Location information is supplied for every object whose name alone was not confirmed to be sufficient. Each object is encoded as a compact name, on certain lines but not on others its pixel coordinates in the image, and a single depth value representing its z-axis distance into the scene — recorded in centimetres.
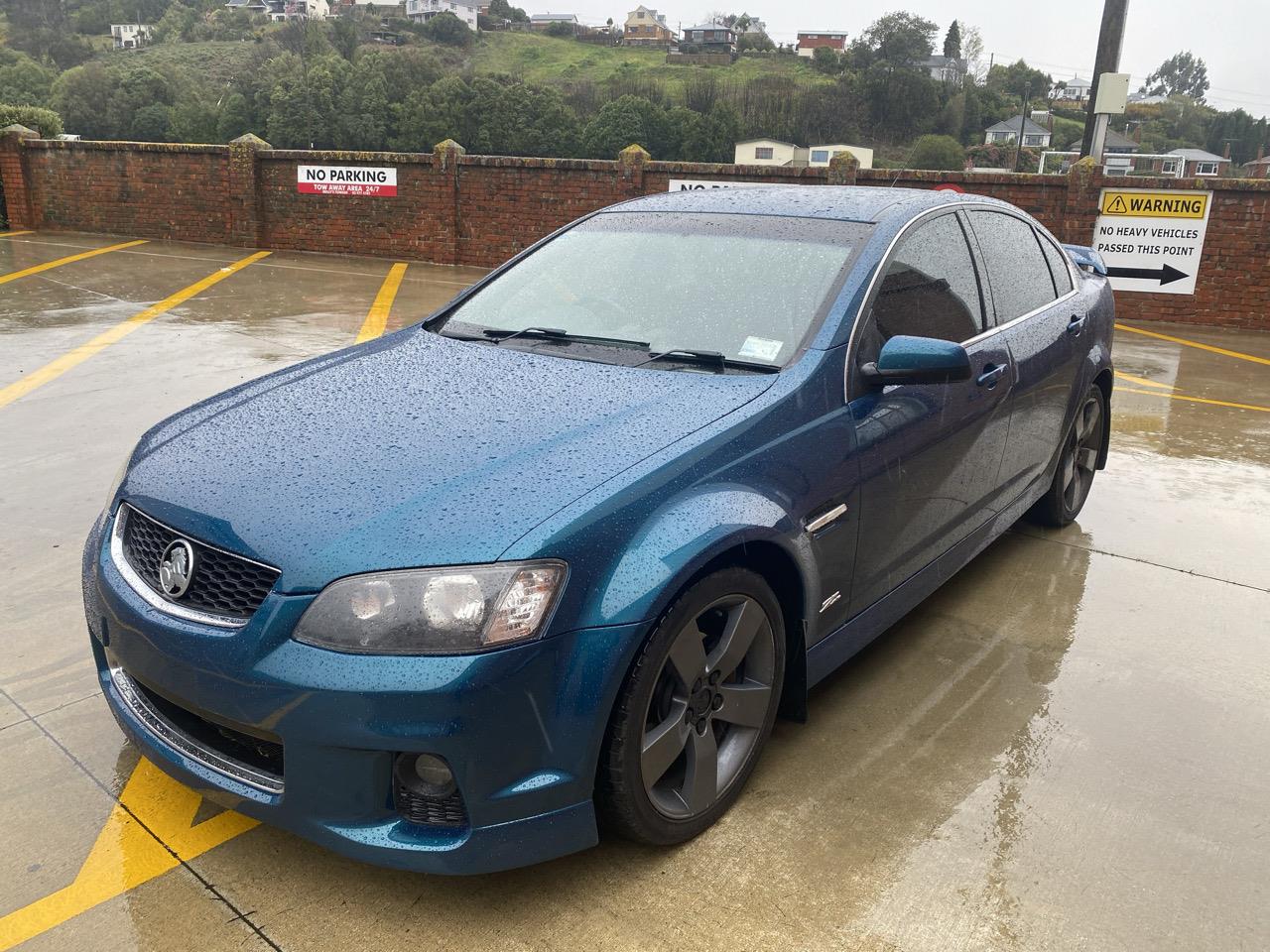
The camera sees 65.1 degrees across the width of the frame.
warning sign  1224
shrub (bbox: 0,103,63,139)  1967
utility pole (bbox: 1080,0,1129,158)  1313
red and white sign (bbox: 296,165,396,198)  1630
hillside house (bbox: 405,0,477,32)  16400
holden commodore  202
